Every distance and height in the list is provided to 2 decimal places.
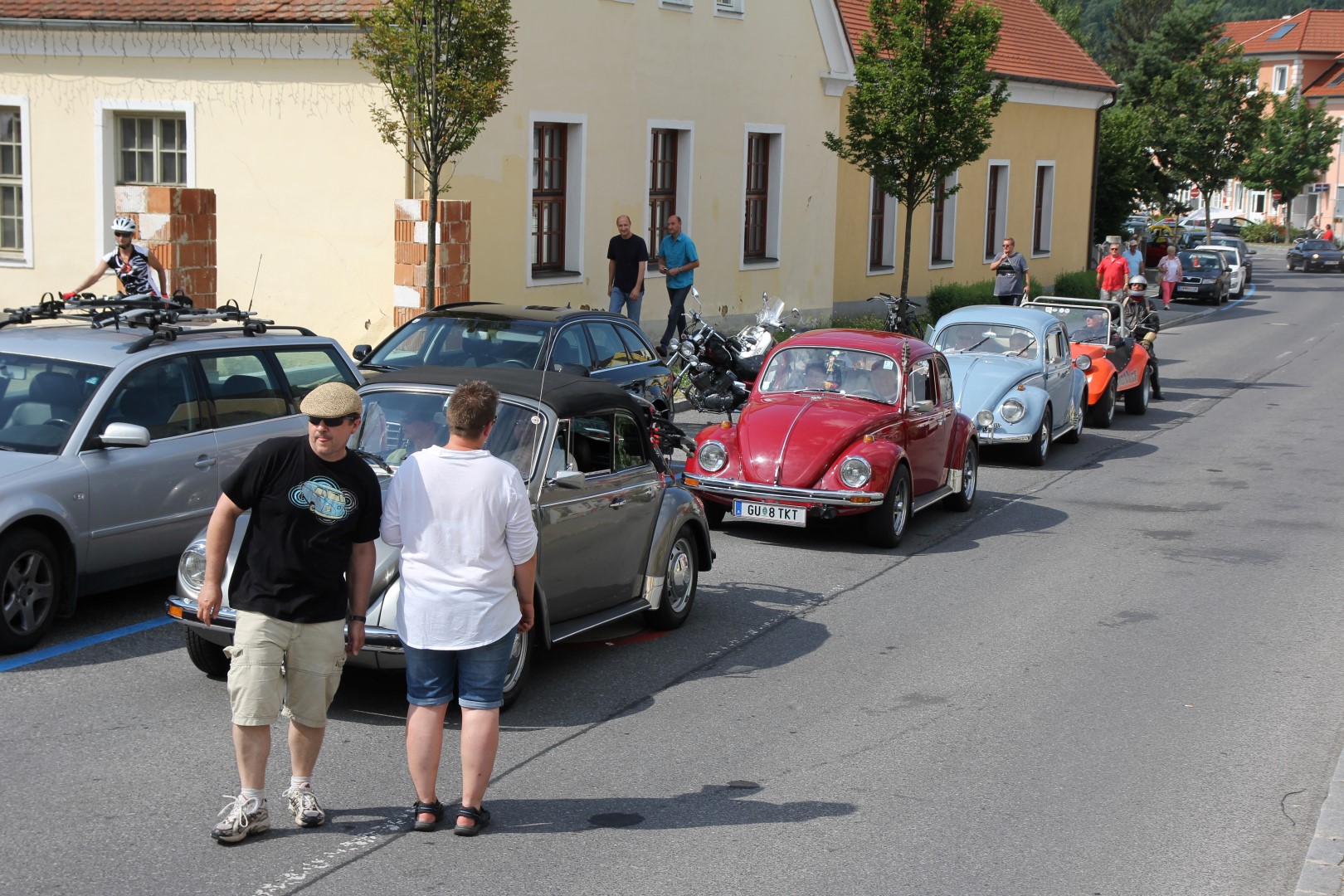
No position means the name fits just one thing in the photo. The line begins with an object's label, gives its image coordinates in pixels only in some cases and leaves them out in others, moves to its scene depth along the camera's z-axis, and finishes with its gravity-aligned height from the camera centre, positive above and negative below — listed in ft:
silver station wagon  25.91 -3.50
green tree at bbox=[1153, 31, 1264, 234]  218.79 +23.23
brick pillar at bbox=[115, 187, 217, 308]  52.13 +0.74
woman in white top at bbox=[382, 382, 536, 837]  17.98 -3.80
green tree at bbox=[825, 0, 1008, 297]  77.97 +9.39
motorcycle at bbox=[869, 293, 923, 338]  77.41 -2.22
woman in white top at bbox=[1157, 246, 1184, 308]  117.50 +0.49
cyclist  43.88 -0.52
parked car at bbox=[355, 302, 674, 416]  40.60 -2.32
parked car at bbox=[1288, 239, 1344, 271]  228.43 +4.09
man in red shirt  85.40 +0.20
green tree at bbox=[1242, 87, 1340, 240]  260.62 +23.49
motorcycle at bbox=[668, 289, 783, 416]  59.82 -4.08
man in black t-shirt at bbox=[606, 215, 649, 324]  66.49 -0.14
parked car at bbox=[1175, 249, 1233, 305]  148.15 +0.33
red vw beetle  37.27 -4.50
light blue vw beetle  51.83 -3.64
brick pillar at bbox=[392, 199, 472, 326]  56.49 +0.13
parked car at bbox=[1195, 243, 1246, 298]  160.35 +1.30
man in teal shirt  69.92 -0.10
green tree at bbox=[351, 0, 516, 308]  50.19 +6.49
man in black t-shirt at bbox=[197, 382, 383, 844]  17.81 -3.84
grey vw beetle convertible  23.39 -4.27
